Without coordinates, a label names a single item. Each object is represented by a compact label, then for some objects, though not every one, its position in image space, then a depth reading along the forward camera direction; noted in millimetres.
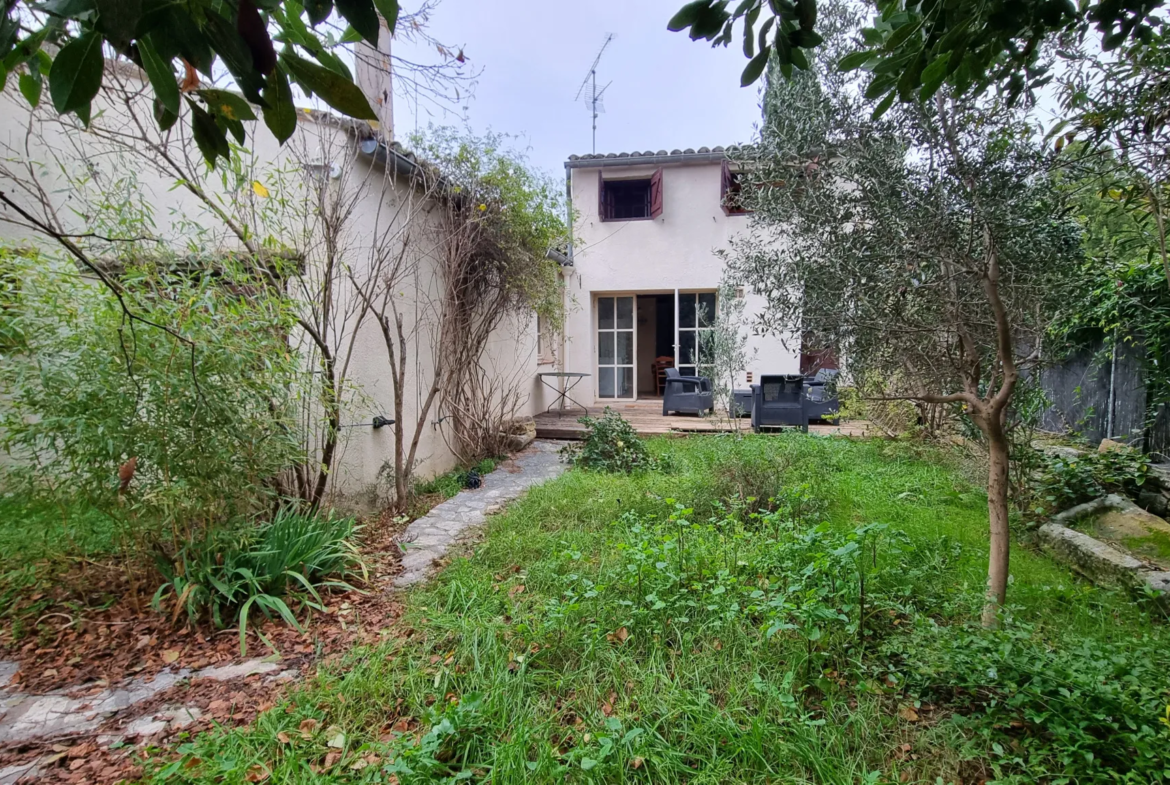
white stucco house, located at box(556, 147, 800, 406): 9664
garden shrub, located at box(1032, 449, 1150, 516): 3582
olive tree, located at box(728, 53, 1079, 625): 2182
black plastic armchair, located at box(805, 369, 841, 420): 7430
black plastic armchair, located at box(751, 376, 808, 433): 7258
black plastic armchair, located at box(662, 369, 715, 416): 8469
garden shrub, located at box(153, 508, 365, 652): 2611
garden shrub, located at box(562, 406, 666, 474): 5547
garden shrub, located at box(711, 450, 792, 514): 4039
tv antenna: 10734
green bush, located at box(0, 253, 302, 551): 2400
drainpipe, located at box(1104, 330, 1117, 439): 4930
